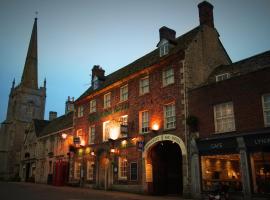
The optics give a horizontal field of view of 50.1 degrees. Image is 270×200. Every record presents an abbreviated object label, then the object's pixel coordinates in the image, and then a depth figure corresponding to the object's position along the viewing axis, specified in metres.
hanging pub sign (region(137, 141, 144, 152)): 21.78
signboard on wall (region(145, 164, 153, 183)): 21.50
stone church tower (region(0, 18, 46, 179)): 58.69
